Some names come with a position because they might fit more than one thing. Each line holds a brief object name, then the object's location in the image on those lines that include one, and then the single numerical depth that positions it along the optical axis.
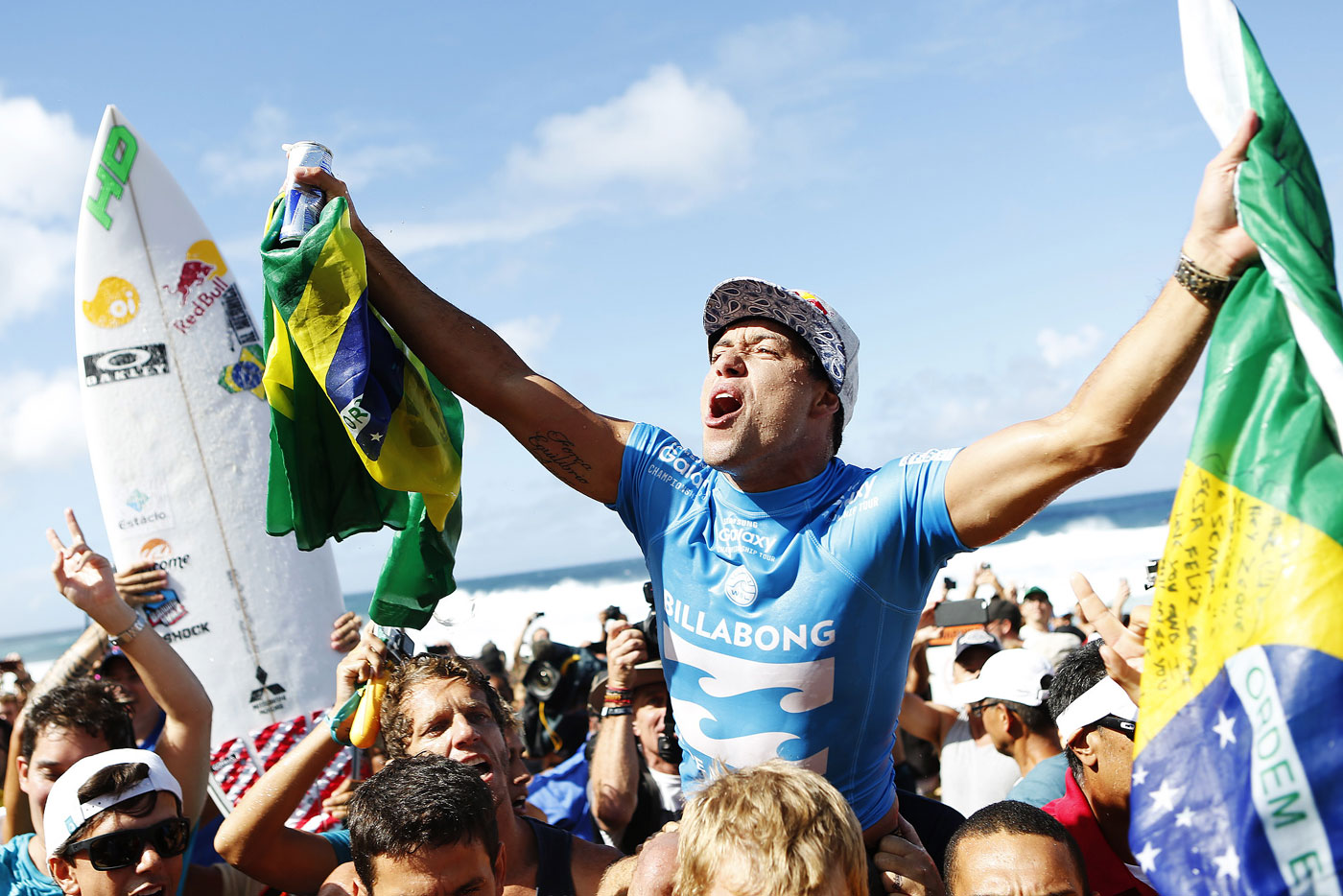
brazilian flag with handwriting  1.62
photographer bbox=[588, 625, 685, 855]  3.87
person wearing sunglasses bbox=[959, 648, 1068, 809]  4.21
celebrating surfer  2.30
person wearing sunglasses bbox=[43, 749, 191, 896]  2.78
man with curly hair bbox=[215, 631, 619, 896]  2.93
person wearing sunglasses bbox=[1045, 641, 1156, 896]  2.99
